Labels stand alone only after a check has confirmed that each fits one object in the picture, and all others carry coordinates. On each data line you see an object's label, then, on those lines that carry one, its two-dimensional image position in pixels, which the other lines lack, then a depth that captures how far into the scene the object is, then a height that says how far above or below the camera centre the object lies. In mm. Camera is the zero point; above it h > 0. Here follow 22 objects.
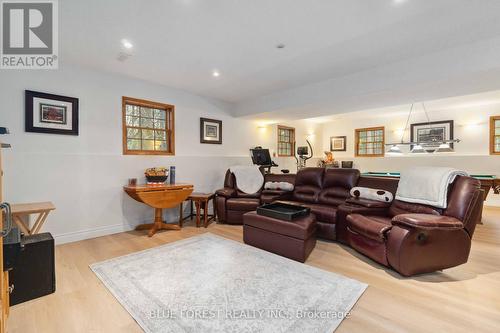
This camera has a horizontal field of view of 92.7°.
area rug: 1594 -1063
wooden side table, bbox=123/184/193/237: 3322 -492
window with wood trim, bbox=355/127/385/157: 7148 +655
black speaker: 1849 -875
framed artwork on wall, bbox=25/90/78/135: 2902 +622
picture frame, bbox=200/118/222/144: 4742 +648
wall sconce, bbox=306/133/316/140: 7673 +871
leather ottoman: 2574 -841
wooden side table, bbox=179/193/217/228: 3930 -682
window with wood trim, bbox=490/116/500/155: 5465 +640
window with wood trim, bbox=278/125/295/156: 6698 +635
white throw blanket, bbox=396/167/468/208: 2492 -251
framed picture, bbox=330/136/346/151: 7879 +657
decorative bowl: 3725 -265
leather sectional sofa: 2180 -645
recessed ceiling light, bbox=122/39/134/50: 2600 +1320
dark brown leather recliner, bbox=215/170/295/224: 4076 -665
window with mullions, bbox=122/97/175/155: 3859 +597
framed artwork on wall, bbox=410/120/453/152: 5996 +822
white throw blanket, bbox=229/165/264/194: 4441 -300
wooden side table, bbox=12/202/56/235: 2453 -513
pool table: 4238 -360
